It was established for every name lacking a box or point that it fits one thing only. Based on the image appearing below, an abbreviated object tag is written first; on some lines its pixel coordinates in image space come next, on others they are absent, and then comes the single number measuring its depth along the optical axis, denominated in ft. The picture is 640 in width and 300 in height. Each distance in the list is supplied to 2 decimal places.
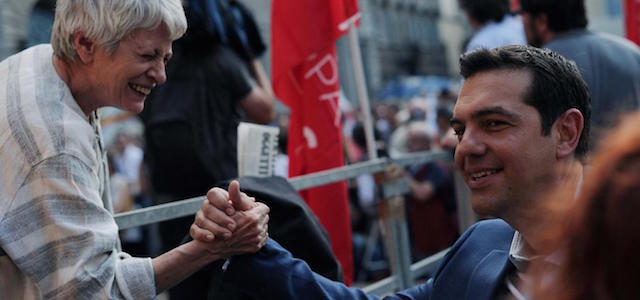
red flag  14.56
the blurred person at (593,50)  13.42
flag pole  15.15
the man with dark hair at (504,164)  7.85
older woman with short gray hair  8.02
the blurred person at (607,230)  3.89
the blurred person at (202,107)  14.47
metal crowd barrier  13.70
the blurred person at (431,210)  24.68
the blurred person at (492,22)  17.52
